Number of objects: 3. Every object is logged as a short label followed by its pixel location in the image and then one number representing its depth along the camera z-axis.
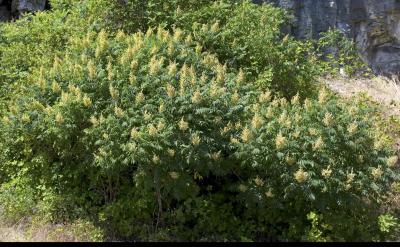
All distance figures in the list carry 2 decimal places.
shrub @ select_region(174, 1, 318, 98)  8.34
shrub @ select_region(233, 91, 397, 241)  6.16
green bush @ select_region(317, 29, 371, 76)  11.23
